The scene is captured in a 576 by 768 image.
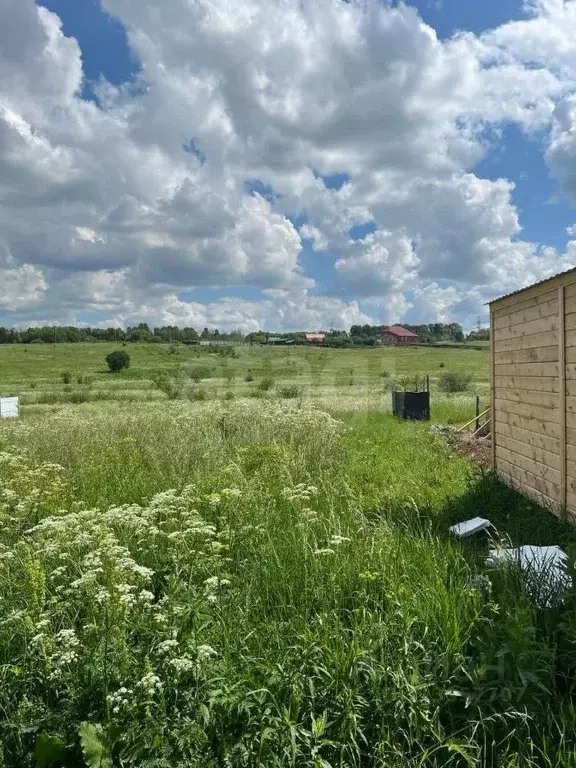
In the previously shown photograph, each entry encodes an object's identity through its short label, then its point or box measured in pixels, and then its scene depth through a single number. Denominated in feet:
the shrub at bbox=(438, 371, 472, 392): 96.89
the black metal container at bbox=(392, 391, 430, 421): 48.32
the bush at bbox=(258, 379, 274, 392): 86.12
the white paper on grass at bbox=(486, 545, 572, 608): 9.95
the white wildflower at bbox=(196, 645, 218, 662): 7.22
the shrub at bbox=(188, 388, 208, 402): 73.57
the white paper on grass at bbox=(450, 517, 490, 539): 16.42
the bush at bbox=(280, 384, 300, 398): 78.75
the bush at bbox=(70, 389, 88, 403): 83.63
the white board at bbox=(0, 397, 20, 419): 60.17
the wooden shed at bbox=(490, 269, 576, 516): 17.97
